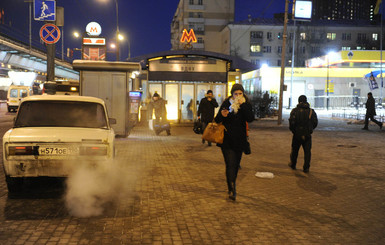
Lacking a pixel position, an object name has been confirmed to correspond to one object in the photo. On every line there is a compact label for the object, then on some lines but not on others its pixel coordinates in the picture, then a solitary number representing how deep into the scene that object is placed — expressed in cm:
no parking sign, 1408
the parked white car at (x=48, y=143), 618
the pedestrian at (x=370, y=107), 1911
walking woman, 635
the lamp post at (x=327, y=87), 3983
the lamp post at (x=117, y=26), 3322
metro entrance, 2133
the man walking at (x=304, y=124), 880
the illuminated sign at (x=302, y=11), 2364
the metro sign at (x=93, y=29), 3279
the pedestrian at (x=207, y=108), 1260
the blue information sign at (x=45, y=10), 1473
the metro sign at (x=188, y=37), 3246
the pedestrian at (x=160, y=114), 1683
